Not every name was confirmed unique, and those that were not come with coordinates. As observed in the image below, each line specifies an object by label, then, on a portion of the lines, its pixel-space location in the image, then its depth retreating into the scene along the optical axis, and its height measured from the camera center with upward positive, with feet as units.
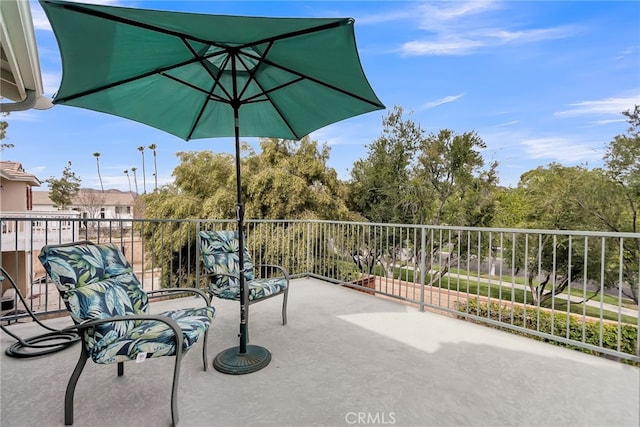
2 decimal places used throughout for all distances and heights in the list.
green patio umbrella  5.53 +3.02
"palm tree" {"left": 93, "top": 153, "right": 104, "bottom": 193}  110.80 +14.94
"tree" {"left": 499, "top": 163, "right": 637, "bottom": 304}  36.78 -1.64
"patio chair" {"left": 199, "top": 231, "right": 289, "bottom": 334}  9.63 -2.34
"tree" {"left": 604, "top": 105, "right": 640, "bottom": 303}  35.59 +3.35
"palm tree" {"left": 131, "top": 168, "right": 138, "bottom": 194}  128.17 +10.86
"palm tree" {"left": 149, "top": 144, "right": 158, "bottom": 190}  108.37 +14.79
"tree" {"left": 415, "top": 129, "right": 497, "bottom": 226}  45.06 +3.61
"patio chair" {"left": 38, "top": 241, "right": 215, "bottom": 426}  5.70 -2.23
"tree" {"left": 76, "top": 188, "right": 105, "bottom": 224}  104.73 +0.51
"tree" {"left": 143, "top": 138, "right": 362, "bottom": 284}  39.55 +1.92
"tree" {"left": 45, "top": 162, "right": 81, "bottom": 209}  102.12 +4.69
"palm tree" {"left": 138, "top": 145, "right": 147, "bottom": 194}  127.75 +9.06
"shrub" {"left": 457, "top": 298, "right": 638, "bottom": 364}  21.81 -9.18
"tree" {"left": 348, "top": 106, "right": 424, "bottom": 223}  46.85 +4.09
